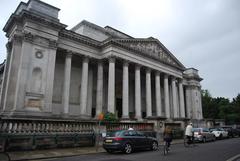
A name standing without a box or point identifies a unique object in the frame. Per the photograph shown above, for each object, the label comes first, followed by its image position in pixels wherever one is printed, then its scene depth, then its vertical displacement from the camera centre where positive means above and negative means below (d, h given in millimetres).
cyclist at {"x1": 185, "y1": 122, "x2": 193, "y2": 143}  17469 -1205
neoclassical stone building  22281 +6775
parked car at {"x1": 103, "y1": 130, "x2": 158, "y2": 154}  13383 -1596
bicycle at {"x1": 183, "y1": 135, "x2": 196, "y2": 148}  17547 -1932
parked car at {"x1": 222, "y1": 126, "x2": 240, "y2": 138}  30536 -2008
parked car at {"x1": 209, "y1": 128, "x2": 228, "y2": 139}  27056 -1886
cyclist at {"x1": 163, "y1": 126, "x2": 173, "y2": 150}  13420 -1141
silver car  22062 -1804
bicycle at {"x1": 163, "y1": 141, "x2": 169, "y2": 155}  13016 -1880
